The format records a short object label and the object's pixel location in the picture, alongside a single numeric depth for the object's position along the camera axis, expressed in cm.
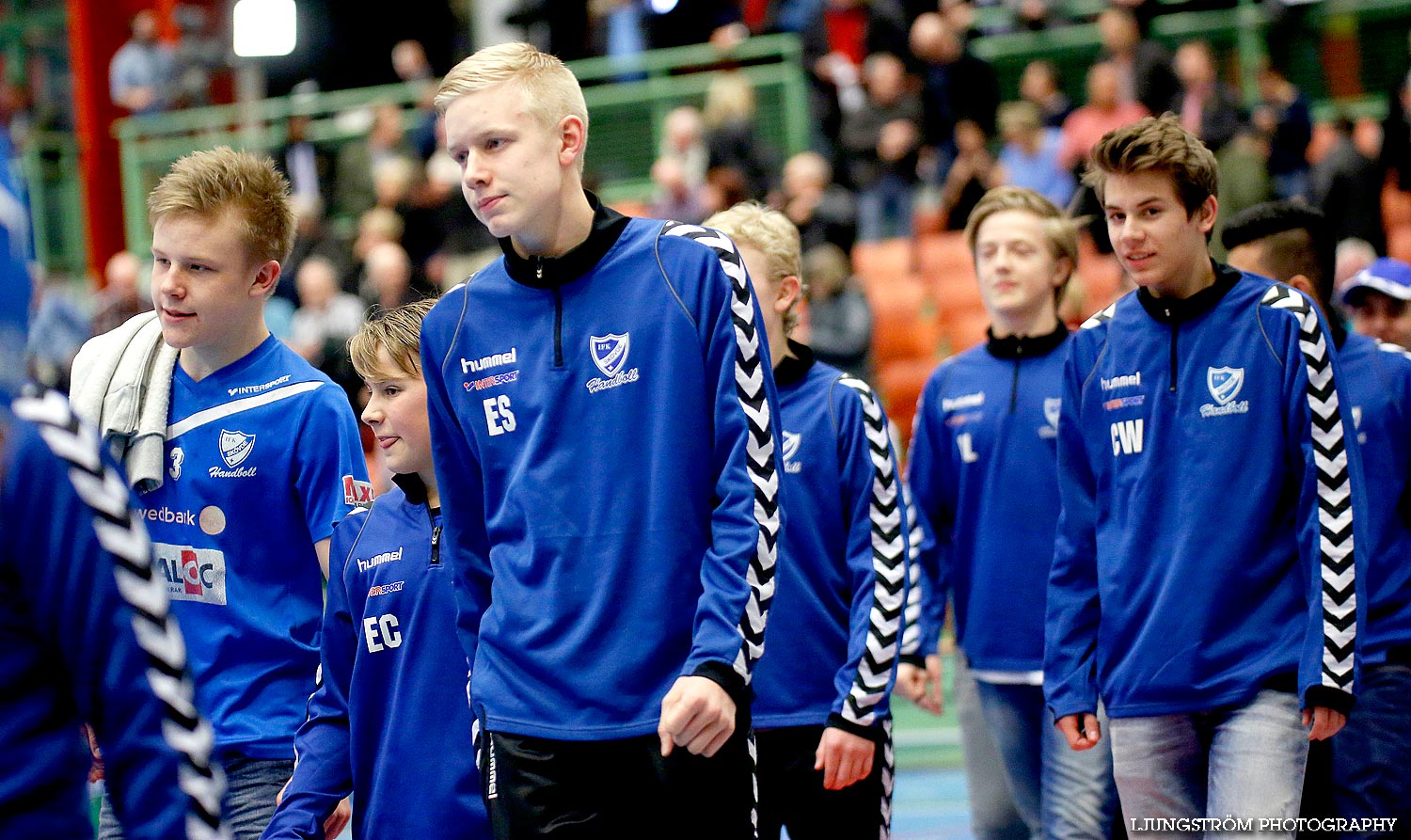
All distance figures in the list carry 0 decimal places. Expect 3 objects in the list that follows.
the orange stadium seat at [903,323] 1189
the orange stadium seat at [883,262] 1212
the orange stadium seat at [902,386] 1156
